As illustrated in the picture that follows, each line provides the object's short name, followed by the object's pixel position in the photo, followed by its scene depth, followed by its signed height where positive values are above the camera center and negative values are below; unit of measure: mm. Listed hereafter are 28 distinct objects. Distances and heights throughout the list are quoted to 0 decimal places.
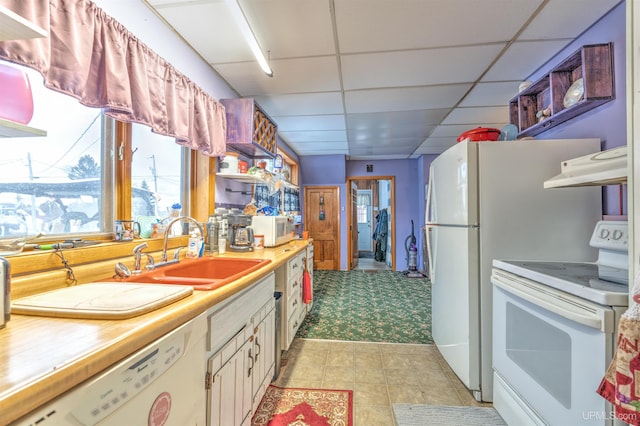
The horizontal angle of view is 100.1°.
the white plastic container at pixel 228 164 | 2455 +443
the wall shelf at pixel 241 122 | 2492 +848
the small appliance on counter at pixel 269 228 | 2602 -156
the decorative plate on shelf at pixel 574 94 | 1781 +801
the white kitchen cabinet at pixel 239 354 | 1074 -686
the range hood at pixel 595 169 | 1088 +190
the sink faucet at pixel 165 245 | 1547 -190
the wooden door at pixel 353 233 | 5945 -486
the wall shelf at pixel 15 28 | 715 +526
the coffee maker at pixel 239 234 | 2370 -197
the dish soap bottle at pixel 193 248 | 1848 -247
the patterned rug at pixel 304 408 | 1585 -1236
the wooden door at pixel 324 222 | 5746 -221
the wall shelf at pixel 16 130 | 884 +298
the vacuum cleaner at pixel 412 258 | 5375 -942
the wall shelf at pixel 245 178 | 2458 +346
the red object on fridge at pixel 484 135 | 1940 +555
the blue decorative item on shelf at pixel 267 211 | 3058 +13
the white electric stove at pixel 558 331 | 974 -537
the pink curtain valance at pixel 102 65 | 989 +687
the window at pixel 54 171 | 1140 +201
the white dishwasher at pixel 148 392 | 543 -449
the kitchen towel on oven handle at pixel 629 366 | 775 -462
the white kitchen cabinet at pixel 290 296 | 2183 -740
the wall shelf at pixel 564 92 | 1657 +868
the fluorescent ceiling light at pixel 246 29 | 1427 +1095
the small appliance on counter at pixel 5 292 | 708 -209
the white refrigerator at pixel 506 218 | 1695 -49
